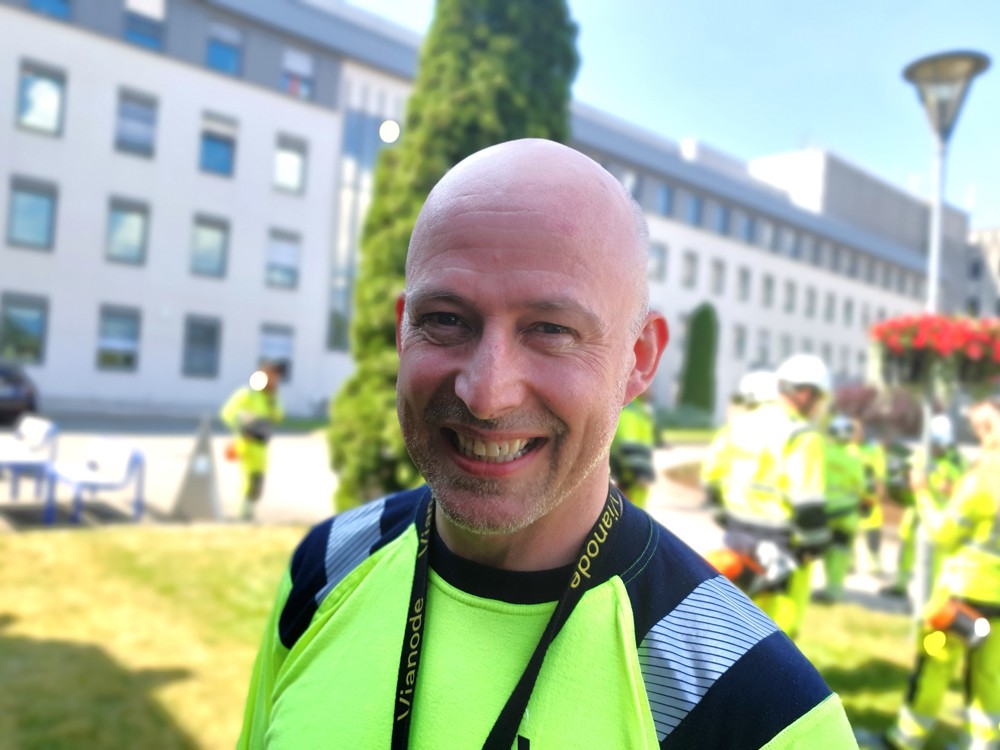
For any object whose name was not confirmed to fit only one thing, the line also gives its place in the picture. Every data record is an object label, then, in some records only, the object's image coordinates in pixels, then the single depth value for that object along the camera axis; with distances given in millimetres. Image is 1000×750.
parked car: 16594
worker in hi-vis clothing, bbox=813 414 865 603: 7289
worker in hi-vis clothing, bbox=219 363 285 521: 9281
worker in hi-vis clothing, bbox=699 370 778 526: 5633
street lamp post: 6230
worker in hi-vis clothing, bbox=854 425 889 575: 8984
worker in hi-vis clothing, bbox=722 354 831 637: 4844
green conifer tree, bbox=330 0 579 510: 7668
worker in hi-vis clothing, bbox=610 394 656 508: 7195
